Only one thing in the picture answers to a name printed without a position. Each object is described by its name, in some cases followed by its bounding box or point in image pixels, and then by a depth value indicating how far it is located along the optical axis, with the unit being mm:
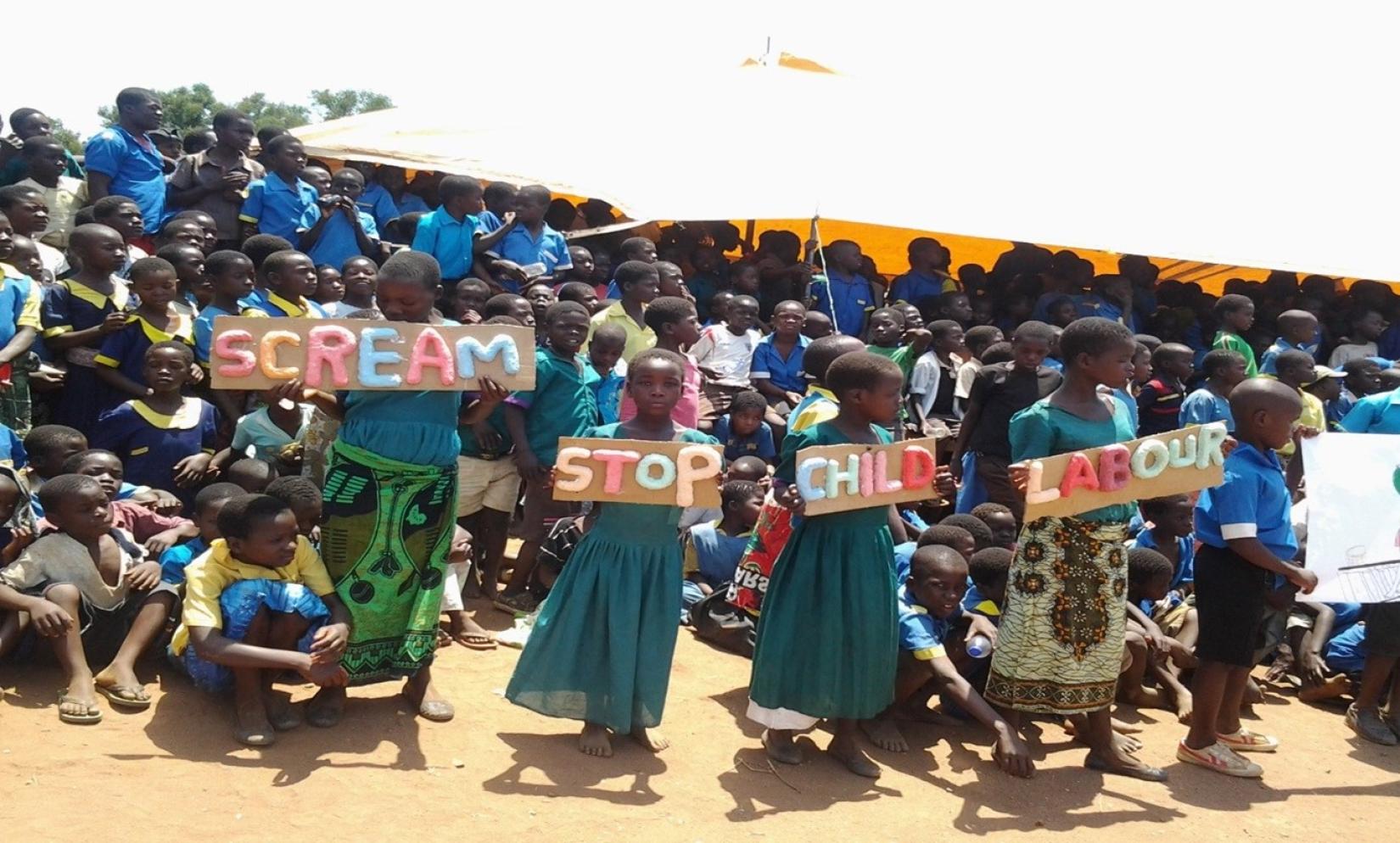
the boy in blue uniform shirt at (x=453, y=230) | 8977
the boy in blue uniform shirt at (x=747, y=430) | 8078
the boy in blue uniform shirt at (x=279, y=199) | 8820
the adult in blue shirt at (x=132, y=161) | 8672
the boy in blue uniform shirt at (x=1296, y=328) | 9844
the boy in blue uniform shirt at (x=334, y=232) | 8805
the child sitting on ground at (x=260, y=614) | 4652
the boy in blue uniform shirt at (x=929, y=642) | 5207
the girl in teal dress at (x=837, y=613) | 4934
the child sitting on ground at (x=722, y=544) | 6777
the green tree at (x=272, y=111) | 44156
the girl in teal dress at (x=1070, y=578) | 4996
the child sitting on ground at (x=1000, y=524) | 6426
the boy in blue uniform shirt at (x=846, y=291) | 10414
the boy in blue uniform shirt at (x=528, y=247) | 9062
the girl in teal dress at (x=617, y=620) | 4895
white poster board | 5543
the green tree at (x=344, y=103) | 58406
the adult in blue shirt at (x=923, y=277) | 10945
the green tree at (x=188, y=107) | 33812
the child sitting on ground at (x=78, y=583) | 4793
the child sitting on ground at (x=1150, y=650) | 6047
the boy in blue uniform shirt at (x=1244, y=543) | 5125
